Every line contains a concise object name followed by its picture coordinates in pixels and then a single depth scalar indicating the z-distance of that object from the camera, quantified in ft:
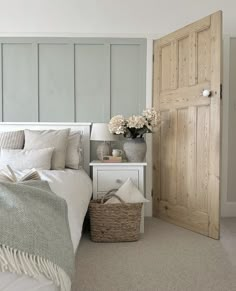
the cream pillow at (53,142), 9.30
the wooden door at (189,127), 8.96
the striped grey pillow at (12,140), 9.68
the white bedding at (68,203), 3.20
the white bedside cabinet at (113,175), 9.48
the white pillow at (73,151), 9.80
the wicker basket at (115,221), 8.61
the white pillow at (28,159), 8.68
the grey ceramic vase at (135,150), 9.78
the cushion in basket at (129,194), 8.82
